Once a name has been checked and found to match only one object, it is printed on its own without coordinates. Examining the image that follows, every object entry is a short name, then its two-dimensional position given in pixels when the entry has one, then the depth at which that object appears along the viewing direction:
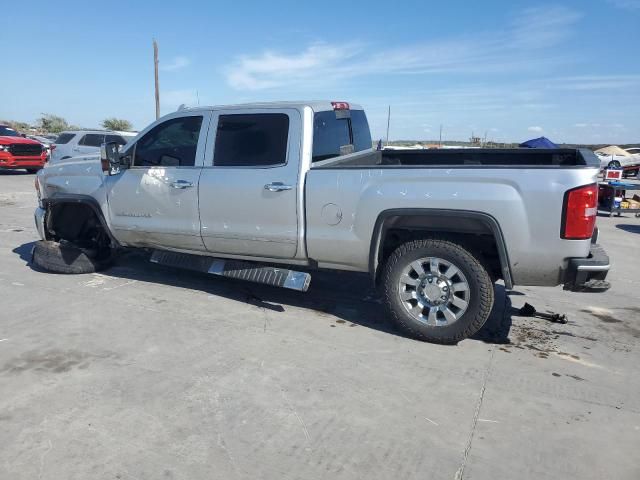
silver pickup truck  3.88
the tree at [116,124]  47.11
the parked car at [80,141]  16.97
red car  17.88
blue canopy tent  13.18
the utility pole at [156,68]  28.38
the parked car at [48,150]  18.28
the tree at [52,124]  55.47
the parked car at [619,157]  28.49
